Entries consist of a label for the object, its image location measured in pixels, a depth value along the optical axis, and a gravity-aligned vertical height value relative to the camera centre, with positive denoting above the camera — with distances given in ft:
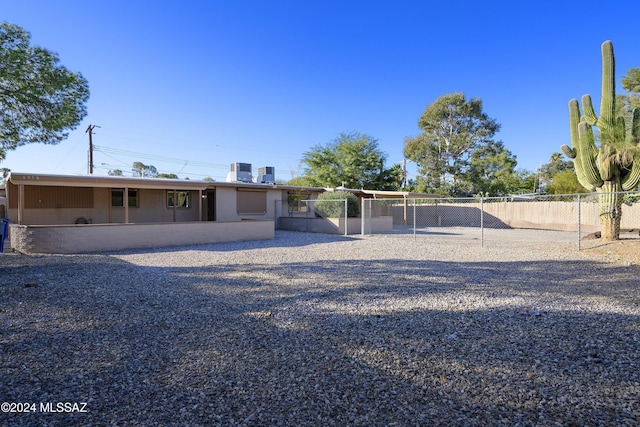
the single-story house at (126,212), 34.71 -0.55
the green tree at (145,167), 187.13 +22.15
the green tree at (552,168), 153.07 +16.88
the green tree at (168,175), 142.46 +13.51
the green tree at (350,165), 104.94 +12.74
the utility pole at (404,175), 116.98 +10.59
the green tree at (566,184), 118.32 +7.77
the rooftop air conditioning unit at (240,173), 66.89 +6.65
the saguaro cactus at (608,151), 36.65 +5.88
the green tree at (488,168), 102.94 +11.51
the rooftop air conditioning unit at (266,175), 73.33 +6.88
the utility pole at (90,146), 84.28 +14.84
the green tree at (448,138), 102.22 +20.35
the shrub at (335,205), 57.93 +0.36
